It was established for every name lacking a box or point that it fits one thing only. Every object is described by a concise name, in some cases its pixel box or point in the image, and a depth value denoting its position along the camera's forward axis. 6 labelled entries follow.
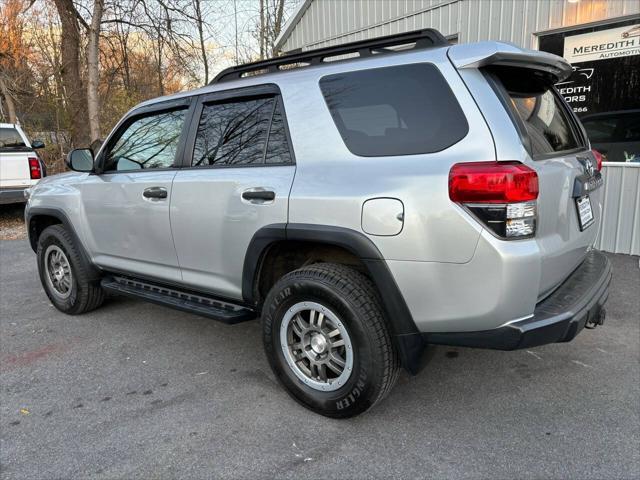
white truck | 9.05
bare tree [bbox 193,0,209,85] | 13.80
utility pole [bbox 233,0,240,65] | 19.19
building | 5.76
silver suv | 2.23
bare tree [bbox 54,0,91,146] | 13.01
